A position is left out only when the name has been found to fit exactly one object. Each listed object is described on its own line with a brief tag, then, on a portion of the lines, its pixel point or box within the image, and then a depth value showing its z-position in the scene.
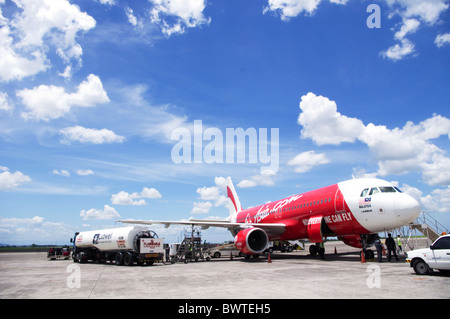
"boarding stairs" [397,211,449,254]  23.53
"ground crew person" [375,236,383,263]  18.75
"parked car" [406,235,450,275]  11.62
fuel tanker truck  22.75
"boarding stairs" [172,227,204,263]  26.14
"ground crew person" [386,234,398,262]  18.92
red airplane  17.75
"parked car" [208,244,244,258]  31.89
